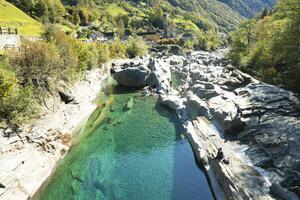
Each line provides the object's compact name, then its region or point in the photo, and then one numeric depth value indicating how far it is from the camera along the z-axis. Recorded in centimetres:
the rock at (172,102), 3192
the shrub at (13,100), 1977
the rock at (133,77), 4254
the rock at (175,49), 11023
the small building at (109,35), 11372
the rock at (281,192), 1437
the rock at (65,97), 2858
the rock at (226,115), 2336
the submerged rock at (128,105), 3280
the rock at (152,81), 4217
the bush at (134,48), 7256
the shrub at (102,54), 5179
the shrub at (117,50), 6367
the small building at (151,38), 13747
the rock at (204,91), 3177
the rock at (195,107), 2776
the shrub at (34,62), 2428
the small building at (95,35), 9371
